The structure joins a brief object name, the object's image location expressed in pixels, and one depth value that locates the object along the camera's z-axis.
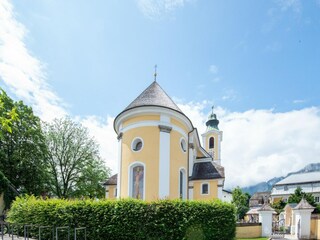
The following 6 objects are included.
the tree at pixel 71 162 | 35.72
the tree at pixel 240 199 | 59.30
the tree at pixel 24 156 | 30.14
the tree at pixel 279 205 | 54.95
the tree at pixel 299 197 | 49.66
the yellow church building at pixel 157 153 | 20.94
